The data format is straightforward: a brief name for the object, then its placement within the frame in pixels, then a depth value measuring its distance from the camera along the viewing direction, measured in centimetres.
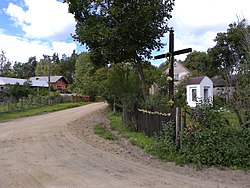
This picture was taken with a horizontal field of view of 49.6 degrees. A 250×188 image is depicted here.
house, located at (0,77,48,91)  4790
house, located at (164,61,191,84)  4658
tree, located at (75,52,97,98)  5877
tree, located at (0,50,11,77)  6684
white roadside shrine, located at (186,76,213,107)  2906
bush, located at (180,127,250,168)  663
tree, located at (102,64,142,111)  1356
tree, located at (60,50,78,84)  9125
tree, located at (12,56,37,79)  9526
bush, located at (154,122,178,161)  759
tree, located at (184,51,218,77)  3738
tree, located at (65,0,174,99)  1143
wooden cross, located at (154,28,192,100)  992
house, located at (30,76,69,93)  6662
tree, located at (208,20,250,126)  756
